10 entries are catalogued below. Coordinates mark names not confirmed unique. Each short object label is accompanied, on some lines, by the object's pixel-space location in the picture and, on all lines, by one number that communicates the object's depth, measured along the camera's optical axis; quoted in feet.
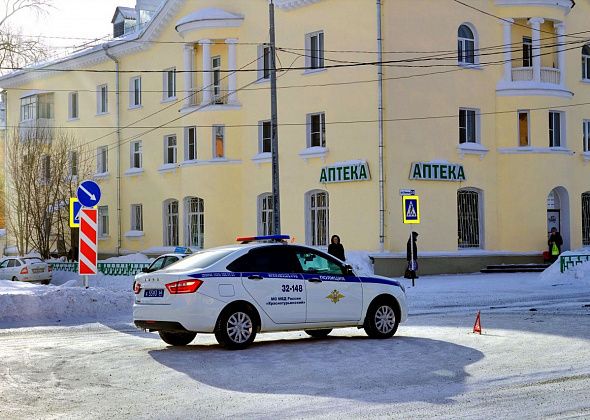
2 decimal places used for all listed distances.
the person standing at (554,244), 123.54
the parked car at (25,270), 130.41
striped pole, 66.33
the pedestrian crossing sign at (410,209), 95.50
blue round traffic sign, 67.87
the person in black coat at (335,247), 89.10
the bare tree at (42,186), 157.69
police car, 45.21
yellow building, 116.47
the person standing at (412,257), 101.96
